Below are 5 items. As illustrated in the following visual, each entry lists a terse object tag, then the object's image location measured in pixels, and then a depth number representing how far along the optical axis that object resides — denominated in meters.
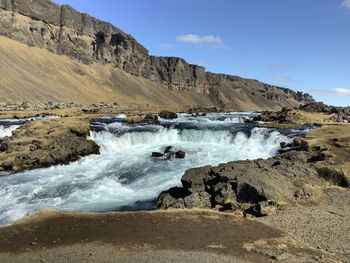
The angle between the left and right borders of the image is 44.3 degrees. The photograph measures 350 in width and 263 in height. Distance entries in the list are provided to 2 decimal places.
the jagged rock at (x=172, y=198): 21.37
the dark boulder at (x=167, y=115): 79.06
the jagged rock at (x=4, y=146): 39.84
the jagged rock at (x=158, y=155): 41.66
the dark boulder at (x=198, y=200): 21.12
